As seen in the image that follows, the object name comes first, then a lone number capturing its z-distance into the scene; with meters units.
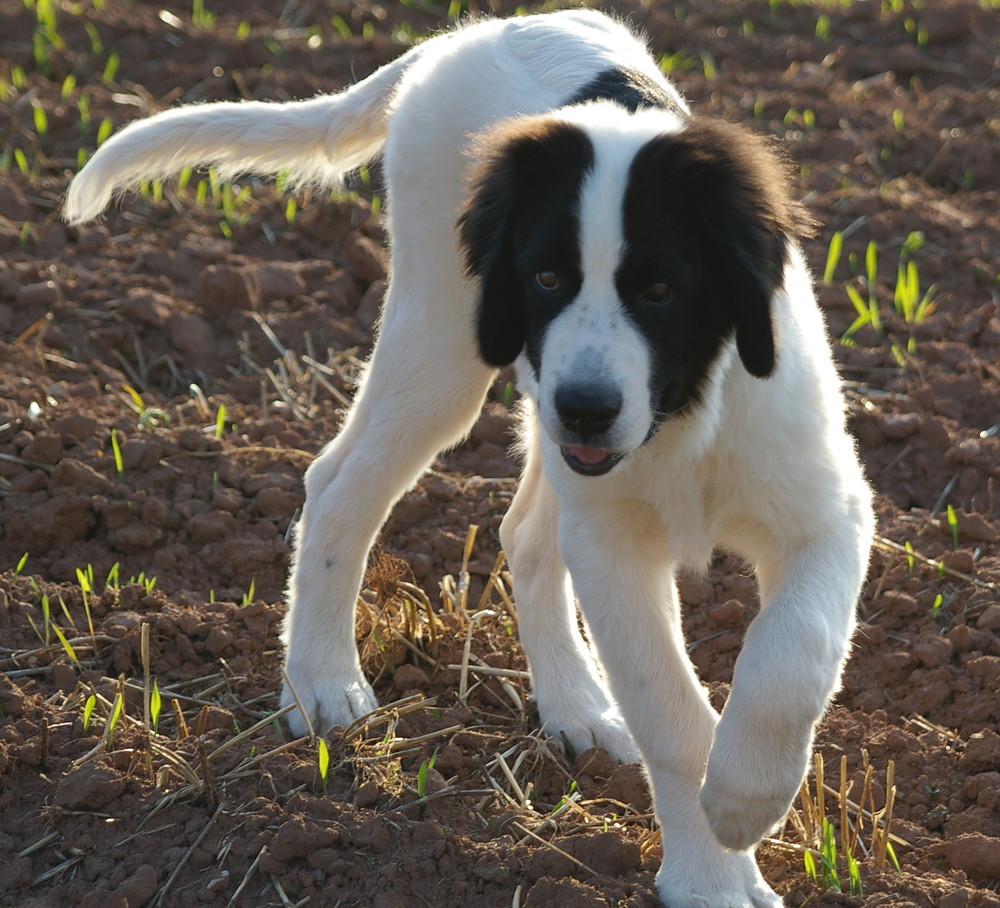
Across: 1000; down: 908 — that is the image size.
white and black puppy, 5.20
